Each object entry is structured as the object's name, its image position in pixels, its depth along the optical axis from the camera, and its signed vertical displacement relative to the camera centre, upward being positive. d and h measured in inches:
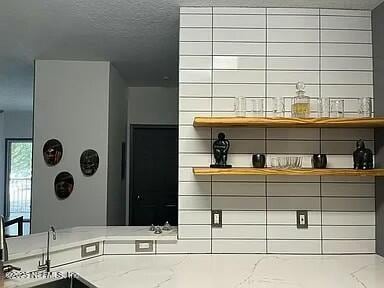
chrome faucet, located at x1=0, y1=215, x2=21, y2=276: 70.3 -14.8
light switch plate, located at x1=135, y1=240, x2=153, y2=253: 96.6 -19.5
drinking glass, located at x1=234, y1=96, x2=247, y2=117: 98.5 +14.9
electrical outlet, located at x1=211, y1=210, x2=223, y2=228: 99.0 -12.9
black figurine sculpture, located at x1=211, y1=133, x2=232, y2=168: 95.6 +3.8
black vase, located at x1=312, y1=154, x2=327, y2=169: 95.9 +1.6
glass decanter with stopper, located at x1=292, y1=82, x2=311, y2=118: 95.3 +14.9
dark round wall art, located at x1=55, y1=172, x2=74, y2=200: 159.2 -7.9
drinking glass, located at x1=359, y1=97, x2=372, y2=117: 98.6 +15.2
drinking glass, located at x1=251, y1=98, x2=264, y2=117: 98.7 +14.7
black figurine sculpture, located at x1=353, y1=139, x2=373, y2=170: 93.5 +2.4
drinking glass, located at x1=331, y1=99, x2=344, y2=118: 98.4 +14.8
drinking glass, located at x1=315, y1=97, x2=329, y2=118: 99.9 +15.4
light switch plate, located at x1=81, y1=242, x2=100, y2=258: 90.5 -19.5
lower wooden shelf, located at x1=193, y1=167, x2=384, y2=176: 89.1 -1.0
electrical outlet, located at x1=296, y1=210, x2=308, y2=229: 99.3 -12.9
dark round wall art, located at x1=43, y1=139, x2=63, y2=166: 160.2 +5.4
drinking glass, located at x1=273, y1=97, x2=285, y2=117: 100.0 +15.3
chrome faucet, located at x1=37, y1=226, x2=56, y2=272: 80.3 -20.4
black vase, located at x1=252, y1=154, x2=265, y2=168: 95.2 +1.5
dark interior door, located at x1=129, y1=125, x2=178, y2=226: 217.9 -4.9
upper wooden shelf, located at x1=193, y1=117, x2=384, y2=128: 90.0 +10.5
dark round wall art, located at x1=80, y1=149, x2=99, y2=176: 162.6 +1.5
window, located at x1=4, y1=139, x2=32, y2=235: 295.0 -9.8
